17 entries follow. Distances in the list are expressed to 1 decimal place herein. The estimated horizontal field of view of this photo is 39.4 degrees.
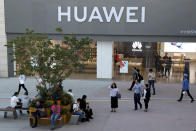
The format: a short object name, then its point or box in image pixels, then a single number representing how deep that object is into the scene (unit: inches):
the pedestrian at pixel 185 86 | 609.7
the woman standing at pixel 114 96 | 531.5
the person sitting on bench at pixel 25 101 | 519.5
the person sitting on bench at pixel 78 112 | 474.0
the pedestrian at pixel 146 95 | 534.0
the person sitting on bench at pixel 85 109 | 486.0
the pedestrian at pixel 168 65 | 928.3
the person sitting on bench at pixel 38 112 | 457.7
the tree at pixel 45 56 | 484.1
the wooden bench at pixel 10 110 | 499.2
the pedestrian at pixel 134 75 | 709.3
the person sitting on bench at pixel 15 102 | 507.2
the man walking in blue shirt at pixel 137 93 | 545.6
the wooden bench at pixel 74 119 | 466.9
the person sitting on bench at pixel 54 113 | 445.7
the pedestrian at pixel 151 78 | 683.4
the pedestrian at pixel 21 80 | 683.4
